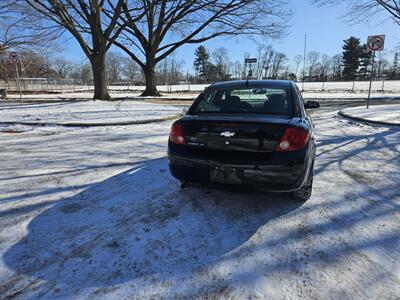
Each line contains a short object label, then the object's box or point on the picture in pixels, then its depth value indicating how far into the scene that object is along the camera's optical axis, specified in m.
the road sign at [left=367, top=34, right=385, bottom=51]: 10.77
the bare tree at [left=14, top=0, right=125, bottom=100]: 14.10
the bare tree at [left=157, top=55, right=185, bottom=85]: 69.80
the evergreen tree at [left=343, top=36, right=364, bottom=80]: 71.00
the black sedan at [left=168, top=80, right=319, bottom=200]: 2.81
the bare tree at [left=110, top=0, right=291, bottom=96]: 19.02
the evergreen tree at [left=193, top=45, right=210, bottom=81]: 85.75
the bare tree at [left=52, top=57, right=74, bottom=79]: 90.56
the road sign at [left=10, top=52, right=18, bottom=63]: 13.79
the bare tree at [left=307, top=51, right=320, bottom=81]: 90.79
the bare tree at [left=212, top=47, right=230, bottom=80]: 77.66
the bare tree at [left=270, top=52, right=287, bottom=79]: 87.11
